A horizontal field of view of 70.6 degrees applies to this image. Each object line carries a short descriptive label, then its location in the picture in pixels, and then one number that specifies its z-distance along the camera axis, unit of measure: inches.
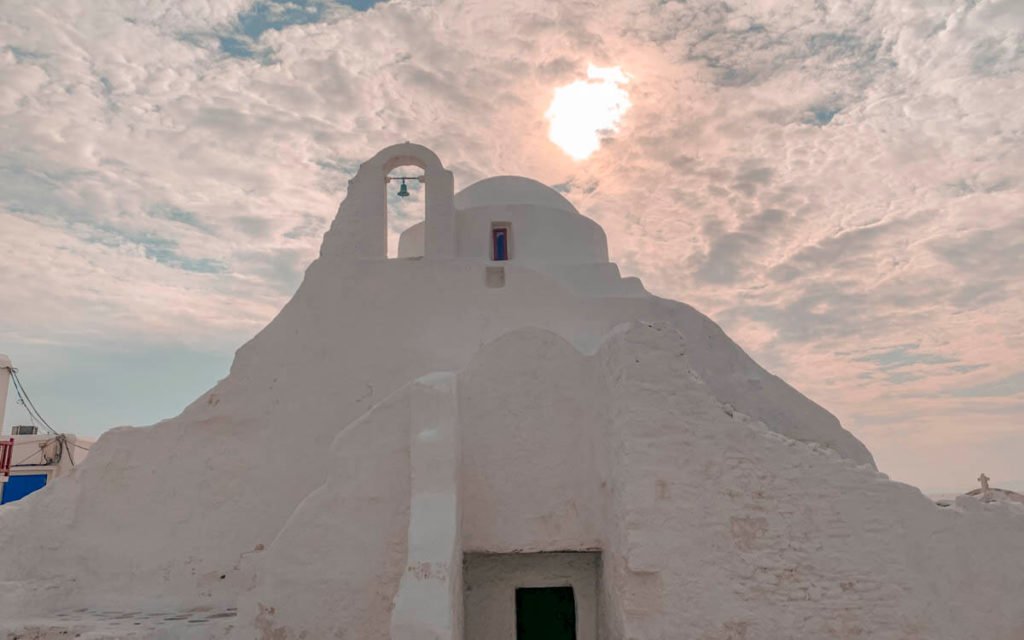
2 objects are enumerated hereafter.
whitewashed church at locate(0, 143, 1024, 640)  279.9
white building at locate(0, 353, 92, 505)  703.7
